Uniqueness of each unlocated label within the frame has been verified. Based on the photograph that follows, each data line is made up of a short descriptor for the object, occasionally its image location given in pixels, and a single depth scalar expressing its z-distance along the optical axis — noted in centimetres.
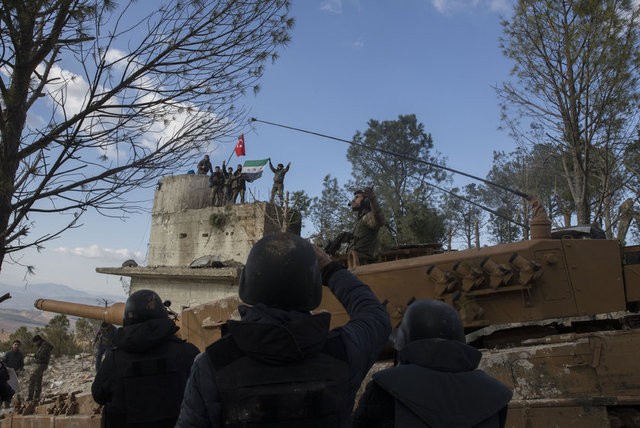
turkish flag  2202
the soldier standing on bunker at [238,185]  2095
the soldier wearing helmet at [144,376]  354
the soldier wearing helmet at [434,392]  225
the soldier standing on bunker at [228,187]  2114
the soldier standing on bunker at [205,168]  2217
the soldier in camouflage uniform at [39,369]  1409
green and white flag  2122
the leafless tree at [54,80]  382
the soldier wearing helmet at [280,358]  165
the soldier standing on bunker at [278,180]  1954
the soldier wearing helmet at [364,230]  699
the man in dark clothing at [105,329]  869
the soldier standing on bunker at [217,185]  2097
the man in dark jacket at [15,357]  1341
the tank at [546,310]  460
